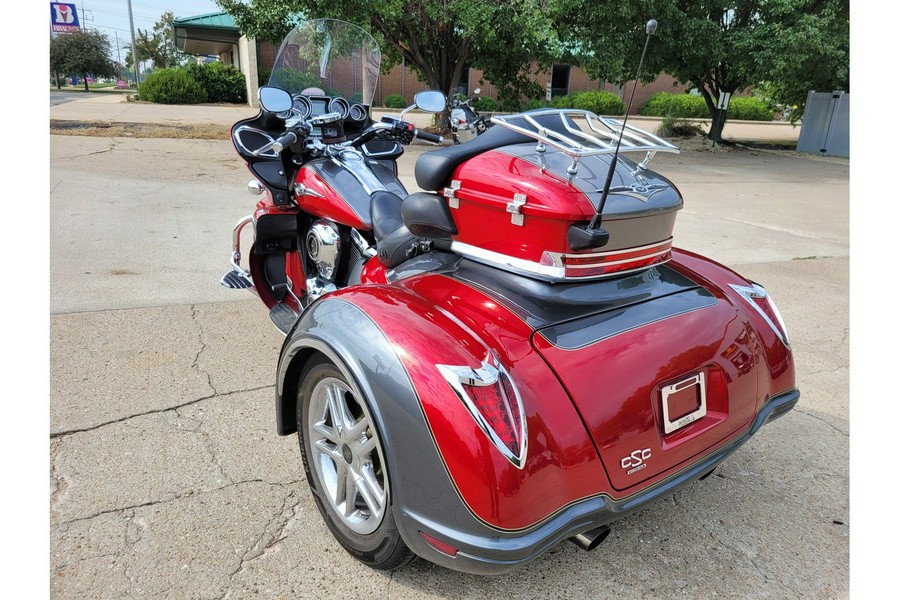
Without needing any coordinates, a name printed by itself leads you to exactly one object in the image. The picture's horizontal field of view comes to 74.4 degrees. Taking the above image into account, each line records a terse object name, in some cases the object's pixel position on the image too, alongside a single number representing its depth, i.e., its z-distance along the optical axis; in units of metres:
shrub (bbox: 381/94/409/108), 30.38
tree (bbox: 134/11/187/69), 57.78
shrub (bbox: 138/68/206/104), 27.39
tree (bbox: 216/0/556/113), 12.35
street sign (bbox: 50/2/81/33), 48.39
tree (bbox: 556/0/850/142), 13.67
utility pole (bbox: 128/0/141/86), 39.12
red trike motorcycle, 1.68
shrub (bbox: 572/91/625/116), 31.47
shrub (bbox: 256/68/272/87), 28.09
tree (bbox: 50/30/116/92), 51.44
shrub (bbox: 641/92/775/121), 33.34
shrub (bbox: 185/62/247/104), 28.33
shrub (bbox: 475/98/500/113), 28.30
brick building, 28.69
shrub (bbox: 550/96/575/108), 29.59
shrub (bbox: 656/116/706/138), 20.11
